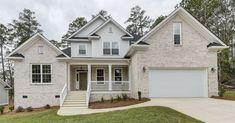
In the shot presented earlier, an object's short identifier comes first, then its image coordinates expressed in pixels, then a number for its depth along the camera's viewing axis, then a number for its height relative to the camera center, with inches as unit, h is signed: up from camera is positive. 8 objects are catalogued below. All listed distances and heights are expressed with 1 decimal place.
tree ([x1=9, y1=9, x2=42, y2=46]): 1077.8 +280.0
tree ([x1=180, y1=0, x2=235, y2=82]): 866.3 +282.5
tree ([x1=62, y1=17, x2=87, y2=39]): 1049.4 +289.1
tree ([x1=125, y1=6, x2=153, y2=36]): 1171.5 +340.7
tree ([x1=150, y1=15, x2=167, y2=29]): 934.1 +286.4
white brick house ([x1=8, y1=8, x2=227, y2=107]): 454.3 -2.4
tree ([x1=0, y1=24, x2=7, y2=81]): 1040.2 +211.4
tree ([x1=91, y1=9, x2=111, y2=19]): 1173.5 +406.4
